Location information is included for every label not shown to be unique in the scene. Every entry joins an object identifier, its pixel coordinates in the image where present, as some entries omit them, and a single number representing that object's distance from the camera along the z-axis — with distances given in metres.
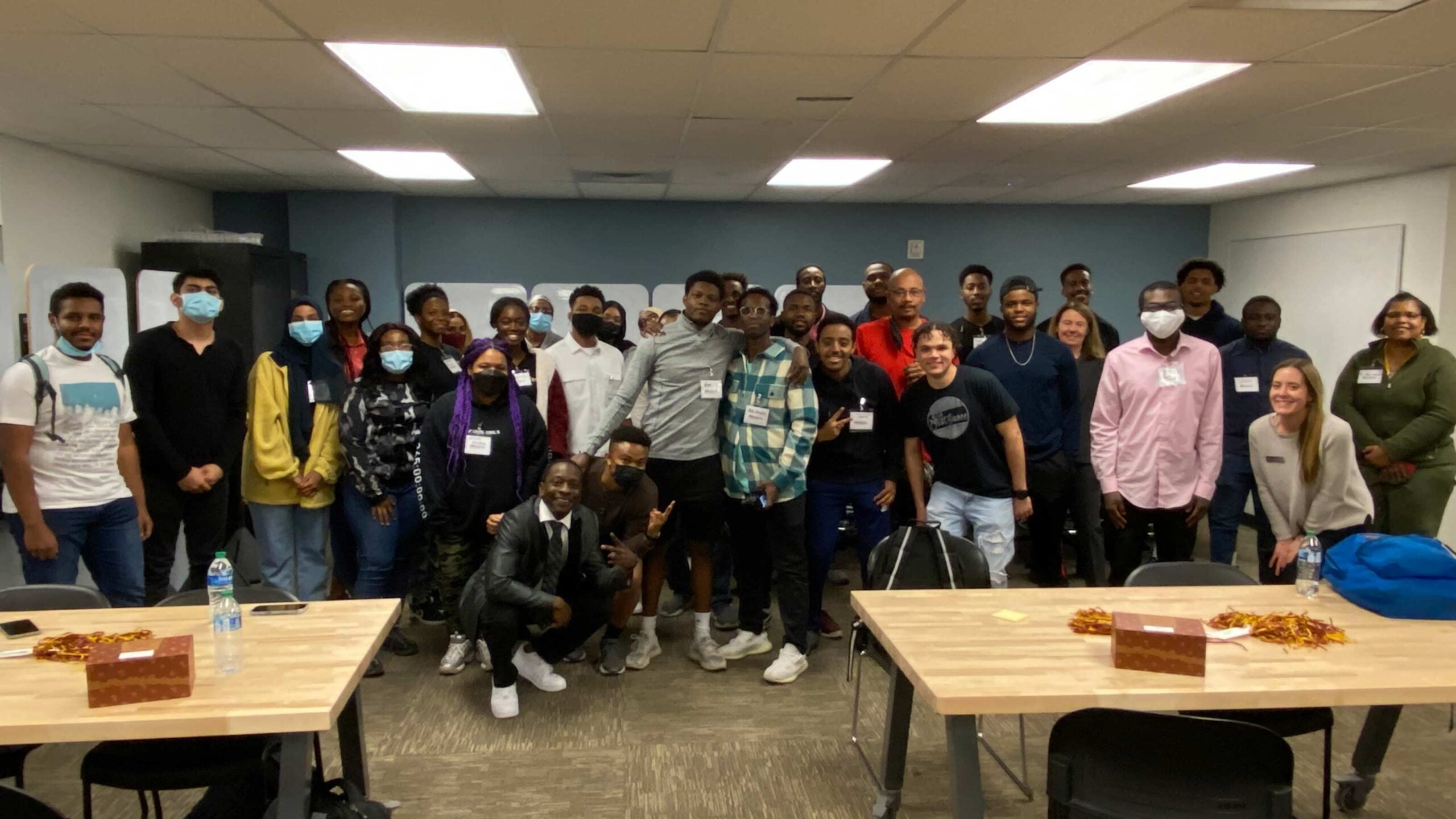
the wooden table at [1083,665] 1.85
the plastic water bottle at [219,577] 2.10
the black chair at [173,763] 1.96
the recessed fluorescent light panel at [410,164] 5.36
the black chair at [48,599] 2.40
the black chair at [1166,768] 1.65
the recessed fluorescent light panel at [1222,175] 5.89
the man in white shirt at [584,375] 4.11
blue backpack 2.29
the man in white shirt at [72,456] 2.99
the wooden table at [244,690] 1.70
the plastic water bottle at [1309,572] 2.51
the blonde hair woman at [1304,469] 3.01
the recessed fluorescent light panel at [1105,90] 3.54
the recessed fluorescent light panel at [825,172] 5.67
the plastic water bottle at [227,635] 1.95
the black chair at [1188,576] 2.69
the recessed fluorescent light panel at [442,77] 3.33
